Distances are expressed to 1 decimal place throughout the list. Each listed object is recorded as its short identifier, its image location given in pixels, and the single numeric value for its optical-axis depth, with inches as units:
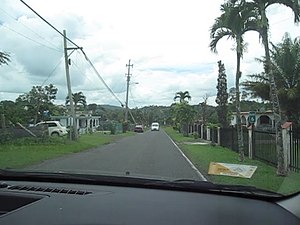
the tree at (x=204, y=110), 1139.5
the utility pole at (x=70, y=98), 719.0
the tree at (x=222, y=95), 1084.6
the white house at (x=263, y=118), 1288.2
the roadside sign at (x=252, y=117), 423.0
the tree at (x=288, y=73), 627.1
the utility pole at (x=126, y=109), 1587.5
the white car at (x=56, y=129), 934.4
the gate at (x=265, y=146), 383.2
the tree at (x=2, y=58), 619.3
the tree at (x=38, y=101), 1370.8
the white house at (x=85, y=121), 1486.8
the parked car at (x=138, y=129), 1728.6
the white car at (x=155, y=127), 1990.4
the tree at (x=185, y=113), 1220.3
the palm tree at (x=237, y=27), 352.7
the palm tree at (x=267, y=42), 295.1
